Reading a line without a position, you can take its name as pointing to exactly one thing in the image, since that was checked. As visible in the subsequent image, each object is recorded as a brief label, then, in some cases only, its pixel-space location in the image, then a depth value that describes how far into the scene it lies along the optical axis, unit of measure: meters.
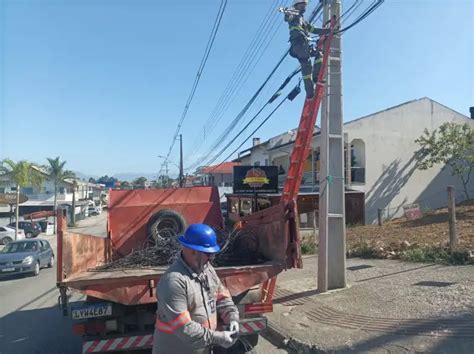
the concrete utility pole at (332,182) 8.70
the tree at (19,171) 33.38
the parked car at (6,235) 33.28
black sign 10.92
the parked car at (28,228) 38.56
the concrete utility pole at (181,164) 49.01
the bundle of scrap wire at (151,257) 6.77
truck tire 7.99
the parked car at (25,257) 15.92
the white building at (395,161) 25.92
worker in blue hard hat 3.04
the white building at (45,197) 63.81
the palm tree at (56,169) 56.31
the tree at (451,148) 24.23
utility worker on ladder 9.15
